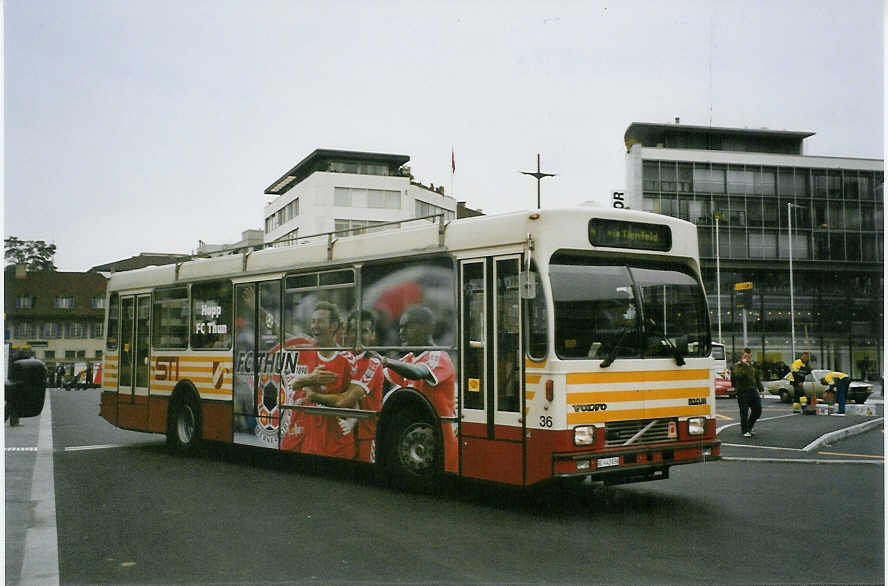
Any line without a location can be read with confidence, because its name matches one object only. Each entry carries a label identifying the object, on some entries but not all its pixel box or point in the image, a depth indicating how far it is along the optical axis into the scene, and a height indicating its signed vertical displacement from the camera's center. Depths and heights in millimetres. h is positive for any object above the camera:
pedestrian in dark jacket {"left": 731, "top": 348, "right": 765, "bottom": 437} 17438 -932
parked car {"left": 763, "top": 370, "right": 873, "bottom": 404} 31625 -1655
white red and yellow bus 8914 -62
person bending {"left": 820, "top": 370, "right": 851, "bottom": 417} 23250 -1140
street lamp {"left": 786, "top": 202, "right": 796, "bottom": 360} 61422 +2944
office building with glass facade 59656 +8518
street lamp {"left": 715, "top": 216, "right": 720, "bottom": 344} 63903 +4677
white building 71062 +11899
